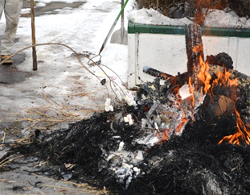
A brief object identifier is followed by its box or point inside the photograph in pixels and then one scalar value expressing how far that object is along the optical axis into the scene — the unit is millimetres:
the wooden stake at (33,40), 12750
